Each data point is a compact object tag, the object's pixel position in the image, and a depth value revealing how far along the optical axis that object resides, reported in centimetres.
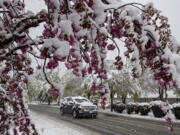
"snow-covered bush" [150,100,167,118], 1458
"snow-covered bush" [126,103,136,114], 1788
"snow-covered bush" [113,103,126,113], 1938
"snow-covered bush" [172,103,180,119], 1308
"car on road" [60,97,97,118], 1427
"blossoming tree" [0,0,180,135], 118
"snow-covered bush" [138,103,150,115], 1639
